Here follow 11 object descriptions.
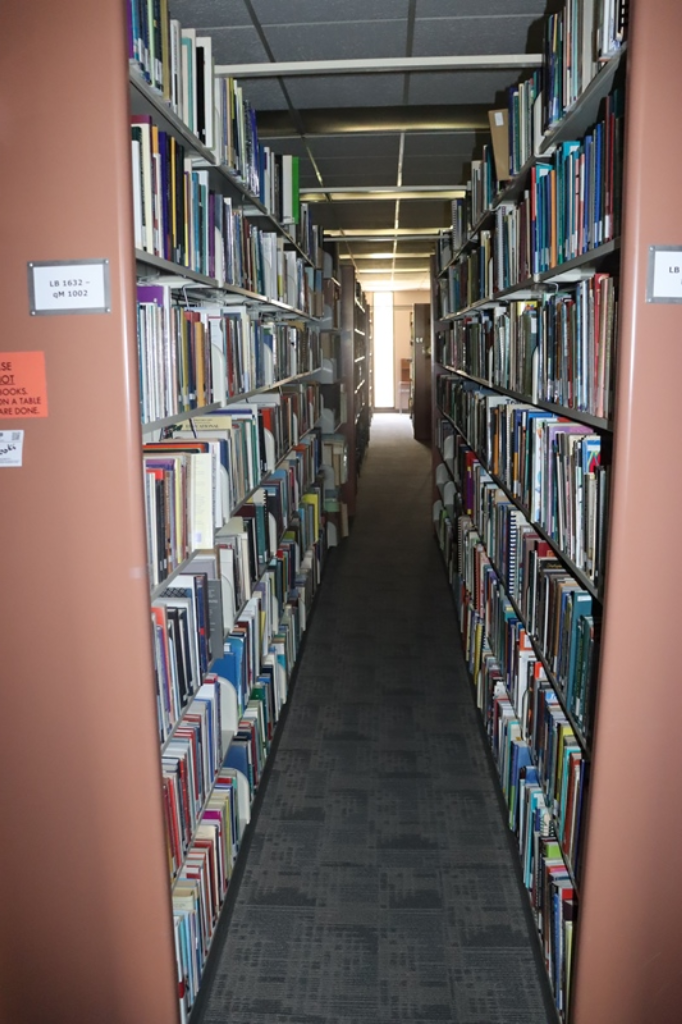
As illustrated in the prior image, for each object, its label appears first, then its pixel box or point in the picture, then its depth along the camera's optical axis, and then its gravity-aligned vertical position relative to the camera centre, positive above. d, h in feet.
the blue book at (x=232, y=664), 8.67 -3.04
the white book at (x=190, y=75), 7.04 +2.64
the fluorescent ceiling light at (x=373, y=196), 20.40 +4.65
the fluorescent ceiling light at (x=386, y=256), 35.78 +5.35
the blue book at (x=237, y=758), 8.84 -4.11
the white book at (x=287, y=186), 12.39 +2.91
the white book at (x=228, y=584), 8.21 -2.09
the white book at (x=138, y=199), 5.62 +1.25
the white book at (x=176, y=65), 6.62 +2.58
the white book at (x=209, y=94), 7.27 +2.57
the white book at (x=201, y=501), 6.57 -1.00
